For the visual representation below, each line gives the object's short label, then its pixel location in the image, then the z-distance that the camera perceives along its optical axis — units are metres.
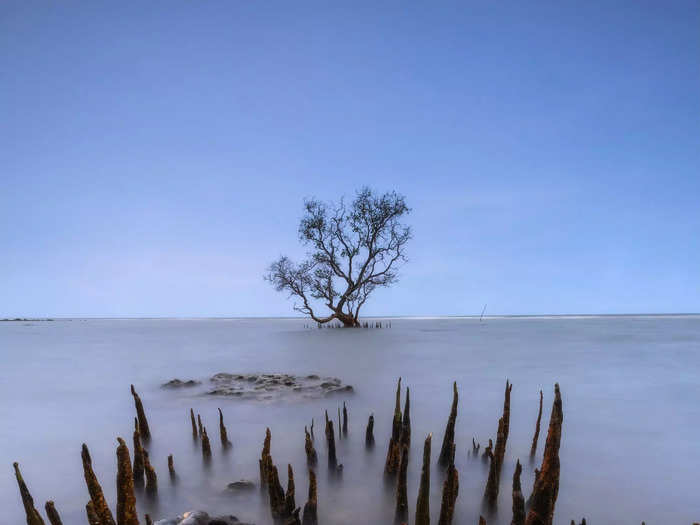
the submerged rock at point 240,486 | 3.51
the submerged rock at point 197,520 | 2.55
